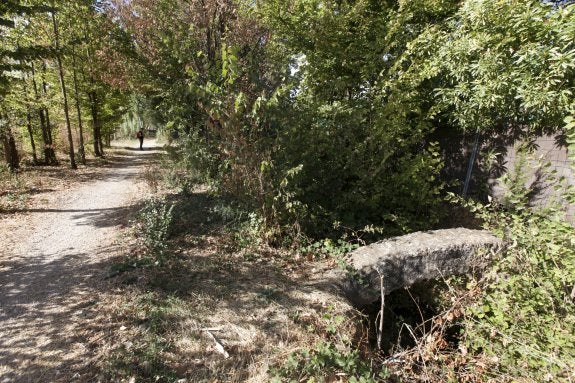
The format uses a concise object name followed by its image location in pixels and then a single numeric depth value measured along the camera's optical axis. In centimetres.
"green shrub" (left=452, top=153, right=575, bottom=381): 315
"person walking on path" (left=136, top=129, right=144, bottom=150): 2170
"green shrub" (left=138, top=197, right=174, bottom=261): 525
